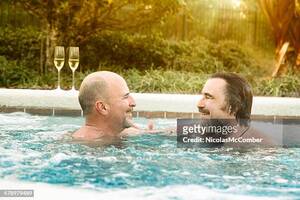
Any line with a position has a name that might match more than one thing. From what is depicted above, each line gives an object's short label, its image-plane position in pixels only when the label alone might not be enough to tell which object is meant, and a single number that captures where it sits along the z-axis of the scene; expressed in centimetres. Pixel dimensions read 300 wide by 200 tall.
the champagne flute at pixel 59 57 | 304
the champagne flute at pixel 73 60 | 308
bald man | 239
